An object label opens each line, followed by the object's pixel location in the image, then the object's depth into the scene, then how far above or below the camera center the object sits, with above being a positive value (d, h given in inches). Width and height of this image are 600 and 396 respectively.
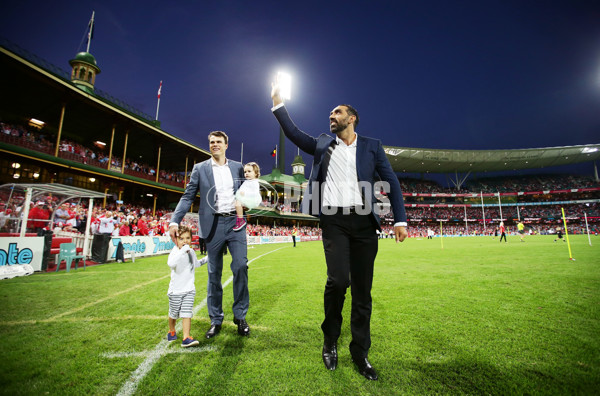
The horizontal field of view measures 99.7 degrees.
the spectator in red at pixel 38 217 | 375.9 +13.3
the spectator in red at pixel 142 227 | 581.8 -1.6
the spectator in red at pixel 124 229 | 518.3 -5.9
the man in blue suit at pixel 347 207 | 95.5 +8.6
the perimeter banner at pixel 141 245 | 442.0 -38.7
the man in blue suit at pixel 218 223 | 127.7 +2.1
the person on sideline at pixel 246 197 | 138.1 +16.9
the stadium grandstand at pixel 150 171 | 641.6 +328.5
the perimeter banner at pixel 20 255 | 276.7 -36.1
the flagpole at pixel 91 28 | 1093.1 +857.0
